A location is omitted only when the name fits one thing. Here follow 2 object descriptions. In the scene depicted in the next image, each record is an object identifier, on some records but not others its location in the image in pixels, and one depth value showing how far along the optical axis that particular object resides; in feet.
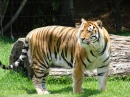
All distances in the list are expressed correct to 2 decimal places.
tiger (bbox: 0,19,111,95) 40.96
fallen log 51.88
